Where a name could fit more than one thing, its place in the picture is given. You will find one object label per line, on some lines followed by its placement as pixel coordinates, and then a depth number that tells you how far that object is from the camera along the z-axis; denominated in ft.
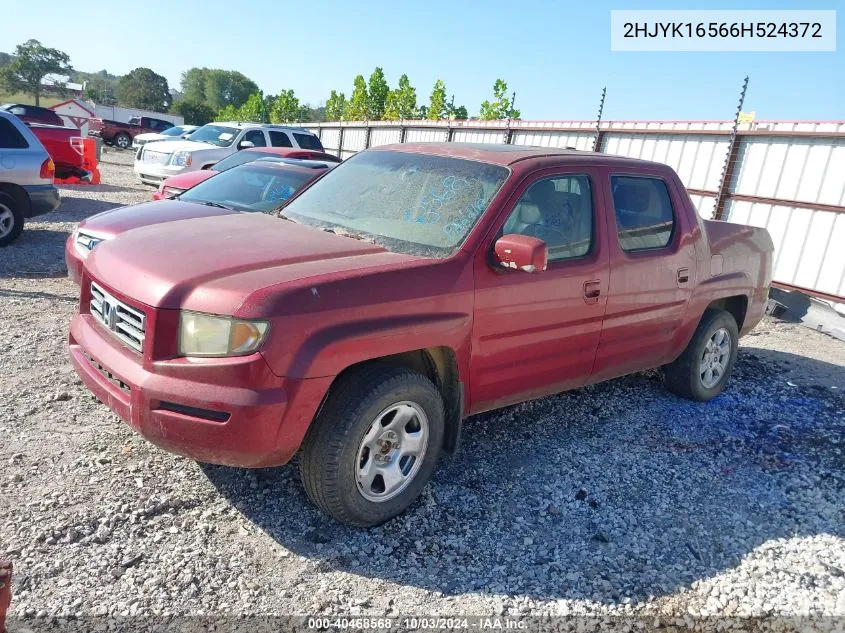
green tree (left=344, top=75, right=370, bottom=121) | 134.21
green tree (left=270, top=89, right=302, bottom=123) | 163.73
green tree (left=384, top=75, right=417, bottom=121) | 125.90
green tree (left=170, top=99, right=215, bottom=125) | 206.32
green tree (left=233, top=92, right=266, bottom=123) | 175.83
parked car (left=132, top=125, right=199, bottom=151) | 60.39
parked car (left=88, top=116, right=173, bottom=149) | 107.04
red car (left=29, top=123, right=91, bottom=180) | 41.78
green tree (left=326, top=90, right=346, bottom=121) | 153.17
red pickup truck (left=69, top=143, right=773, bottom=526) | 9.14
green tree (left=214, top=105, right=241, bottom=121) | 186.68
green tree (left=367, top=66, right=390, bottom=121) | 132.26
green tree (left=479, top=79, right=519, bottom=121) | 109.40
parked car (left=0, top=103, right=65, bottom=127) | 71.54
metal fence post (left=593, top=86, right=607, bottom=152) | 41.63
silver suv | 27.68
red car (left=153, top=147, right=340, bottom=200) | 29.89
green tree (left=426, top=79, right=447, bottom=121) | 119.65
